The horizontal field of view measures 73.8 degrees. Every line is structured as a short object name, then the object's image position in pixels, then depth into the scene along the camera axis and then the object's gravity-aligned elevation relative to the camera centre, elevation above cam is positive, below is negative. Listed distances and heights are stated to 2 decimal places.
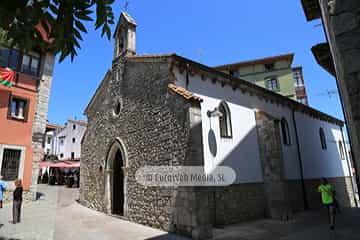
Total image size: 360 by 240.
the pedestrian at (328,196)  8.95 -1.00
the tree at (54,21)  2.35 +1.56
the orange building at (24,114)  12.98 +3.77
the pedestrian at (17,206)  9.39 -0.96
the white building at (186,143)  8.67 +1.41
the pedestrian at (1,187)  9.56 -0.21
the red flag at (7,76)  12.59 +5.49
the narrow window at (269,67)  30.28 +12.93
